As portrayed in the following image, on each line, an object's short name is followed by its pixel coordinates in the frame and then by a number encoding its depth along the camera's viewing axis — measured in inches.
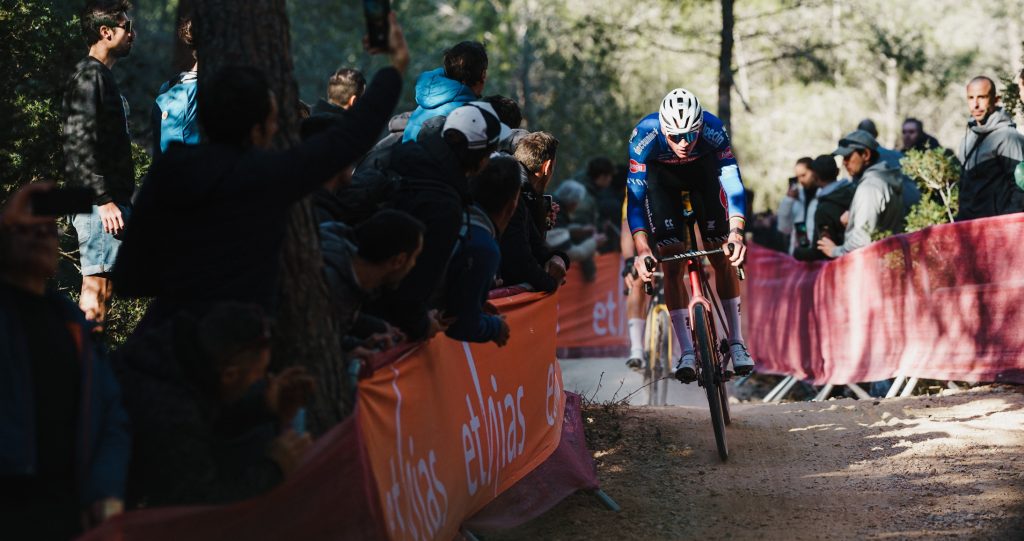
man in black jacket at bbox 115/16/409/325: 303.7
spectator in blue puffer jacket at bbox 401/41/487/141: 595.8
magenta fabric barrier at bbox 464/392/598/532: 510.8
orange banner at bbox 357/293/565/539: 360.2
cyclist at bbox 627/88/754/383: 648.4
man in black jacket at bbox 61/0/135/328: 497.7
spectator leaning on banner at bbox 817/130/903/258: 967.6
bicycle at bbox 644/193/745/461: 645.9
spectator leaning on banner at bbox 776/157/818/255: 1111.6
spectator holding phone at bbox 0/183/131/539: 249.4
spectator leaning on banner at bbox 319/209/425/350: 366.6
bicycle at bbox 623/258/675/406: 1003.9
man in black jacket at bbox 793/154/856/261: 1028.5
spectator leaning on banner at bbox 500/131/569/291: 575.0
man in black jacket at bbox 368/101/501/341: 408.8
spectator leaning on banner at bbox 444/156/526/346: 438.0
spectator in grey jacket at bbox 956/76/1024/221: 871.1
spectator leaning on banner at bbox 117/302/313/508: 269.7
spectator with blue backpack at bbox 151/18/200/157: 538.9
